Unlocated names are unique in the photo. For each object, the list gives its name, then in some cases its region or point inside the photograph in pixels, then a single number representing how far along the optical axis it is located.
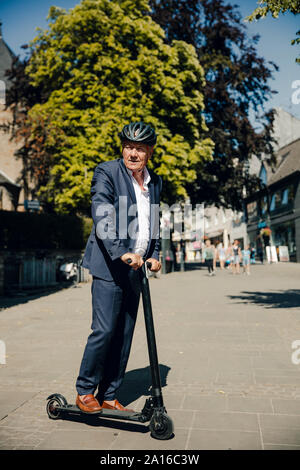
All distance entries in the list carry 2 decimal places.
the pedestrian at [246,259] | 24.03
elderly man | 3.35
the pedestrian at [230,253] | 24.78
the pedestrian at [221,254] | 31.00
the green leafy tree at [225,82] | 24.42
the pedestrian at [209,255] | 23.03
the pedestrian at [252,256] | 41.46
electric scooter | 3.07
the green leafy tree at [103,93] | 20.23
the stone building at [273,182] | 39.44
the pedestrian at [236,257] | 24.28
